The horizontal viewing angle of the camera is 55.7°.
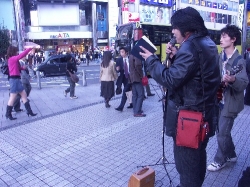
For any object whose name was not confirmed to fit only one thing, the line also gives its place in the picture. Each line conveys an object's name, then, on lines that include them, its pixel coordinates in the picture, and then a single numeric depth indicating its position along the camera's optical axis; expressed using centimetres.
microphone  235
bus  1514
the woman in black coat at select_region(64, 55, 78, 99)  849
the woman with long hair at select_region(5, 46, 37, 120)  590
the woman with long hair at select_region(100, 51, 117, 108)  690
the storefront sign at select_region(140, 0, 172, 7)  4016
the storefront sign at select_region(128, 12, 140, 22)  3249
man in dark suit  662
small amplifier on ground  256
